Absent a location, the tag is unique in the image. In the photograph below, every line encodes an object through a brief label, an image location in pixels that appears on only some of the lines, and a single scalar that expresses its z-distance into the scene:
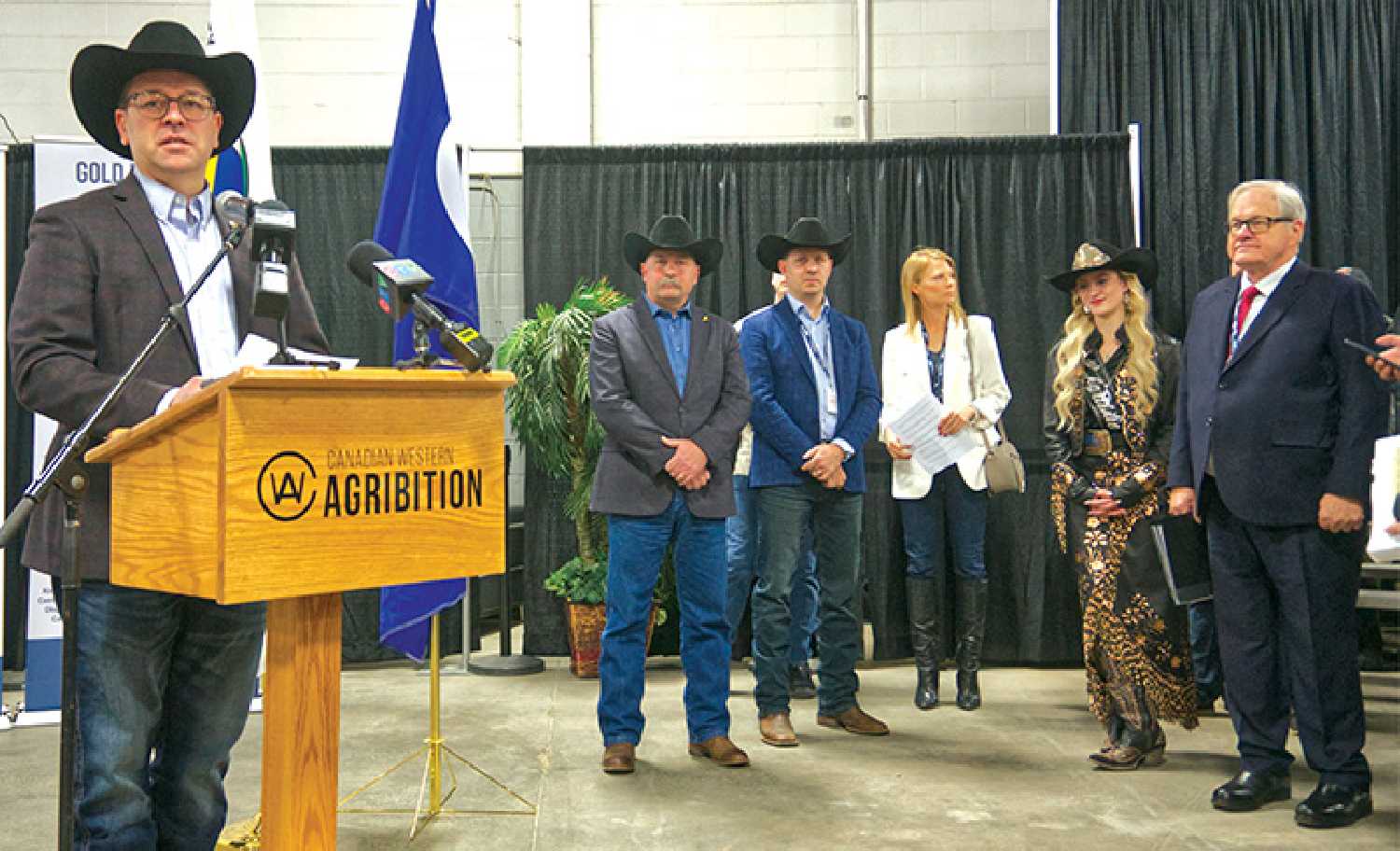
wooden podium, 1.48
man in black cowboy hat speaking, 1.85
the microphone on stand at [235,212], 1.75
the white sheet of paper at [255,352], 1.96
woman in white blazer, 4.75
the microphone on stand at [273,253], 1.62
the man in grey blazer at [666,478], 3.64
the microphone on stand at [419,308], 1.73
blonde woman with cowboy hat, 3.67
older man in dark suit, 3.15
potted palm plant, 5.36
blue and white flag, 3.54
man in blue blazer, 4.02
